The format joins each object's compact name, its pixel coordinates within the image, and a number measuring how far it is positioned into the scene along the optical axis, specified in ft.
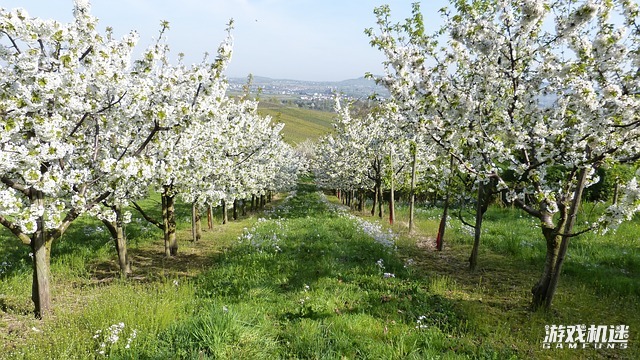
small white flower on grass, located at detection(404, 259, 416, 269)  36.81
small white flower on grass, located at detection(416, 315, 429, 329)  21.64
